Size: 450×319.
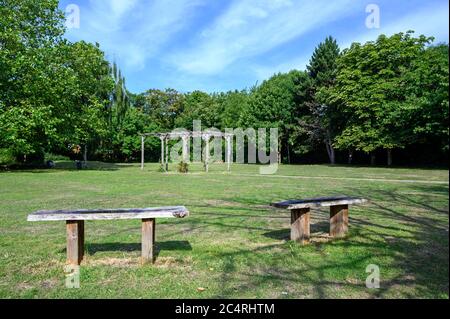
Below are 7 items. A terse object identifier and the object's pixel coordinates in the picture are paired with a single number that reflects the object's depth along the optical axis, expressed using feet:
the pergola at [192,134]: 81.03
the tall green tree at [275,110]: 150.41
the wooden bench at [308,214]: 17.98
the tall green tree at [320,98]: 129.49
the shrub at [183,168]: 83.97
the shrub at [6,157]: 81.83
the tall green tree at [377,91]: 100.68
